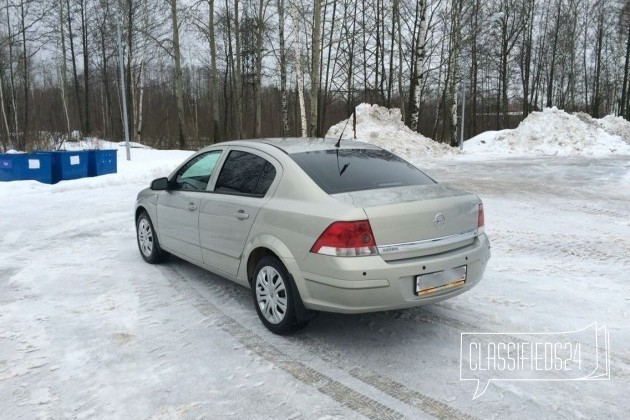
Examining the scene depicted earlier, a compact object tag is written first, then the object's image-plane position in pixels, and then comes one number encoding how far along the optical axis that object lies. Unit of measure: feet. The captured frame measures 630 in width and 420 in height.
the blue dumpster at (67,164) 44.98
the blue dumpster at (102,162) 49.08
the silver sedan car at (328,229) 11.29
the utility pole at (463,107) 83.93
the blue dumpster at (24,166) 42.93
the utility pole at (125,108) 57.77
